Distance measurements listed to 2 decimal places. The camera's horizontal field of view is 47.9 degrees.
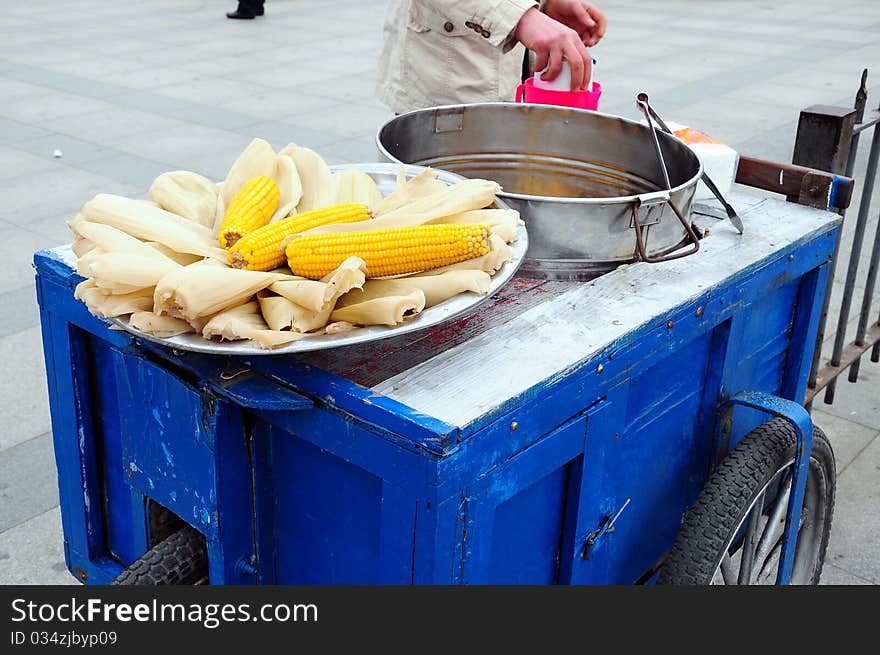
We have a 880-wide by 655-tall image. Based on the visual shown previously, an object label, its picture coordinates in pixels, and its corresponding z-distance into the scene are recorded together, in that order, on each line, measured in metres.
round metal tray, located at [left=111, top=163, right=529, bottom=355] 1.58
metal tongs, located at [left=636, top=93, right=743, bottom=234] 2.31
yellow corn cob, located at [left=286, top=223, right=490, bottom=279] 1.71
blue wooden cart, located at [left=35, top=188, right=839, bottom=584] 1.66
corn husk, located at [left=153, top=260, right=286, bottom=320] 1.58
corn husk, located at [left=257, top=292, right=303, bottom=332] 1.61
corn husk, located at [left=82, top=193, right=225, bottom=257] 1.79
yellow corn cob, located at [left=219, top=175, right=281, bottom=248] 1.82
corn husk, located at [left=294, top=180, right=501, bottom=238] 1.85
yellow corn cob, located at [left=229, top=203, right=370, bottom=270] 1.73
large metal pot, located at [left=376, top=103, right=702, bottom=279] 2.41
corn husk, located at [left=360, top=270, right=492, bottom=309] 1.71
